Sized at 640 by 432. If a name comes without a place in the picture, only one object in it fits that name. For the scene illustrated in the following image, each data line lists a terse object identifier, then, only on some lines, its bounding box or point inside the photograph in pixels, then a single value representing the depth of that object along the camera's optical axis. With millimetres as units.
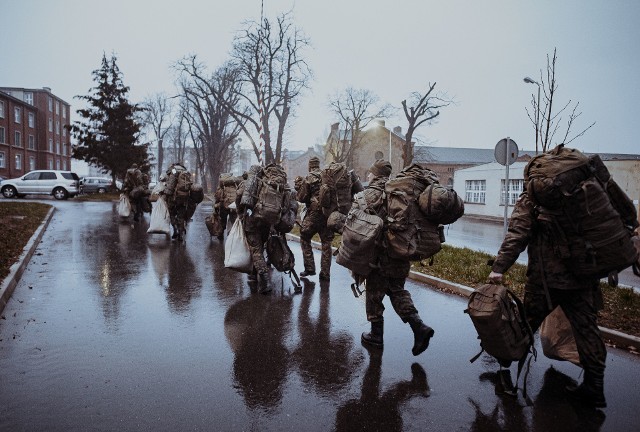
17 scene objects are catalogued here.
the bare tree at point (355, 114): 44938
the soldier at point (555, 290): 3537
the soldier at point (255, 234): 6906
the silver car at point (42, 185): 30547
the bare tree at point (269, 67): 31422
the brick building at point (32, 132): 51219
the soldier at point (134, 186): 16172
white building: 28609
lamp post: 11102
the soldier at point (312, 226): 7878
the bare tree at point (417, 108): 35469
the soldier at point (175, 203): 11602
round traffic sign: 10609
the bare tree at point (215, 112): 34719
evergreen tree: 37344
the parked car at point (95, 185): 45753
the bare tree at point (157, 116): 62366
